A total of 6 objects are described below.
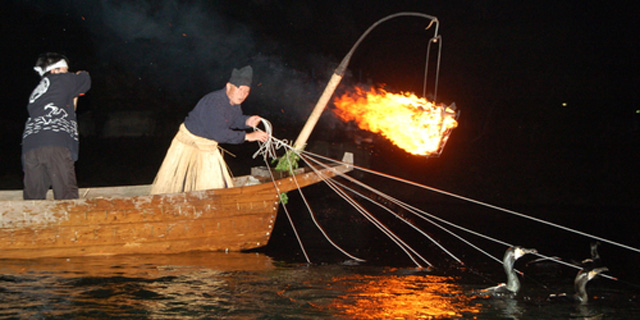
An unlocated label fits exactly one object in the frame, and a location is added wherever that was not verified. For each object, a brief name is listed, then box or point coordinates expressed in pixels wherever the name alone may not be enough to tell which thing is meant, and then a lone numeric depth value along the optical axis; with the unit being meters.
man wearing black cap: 6.21
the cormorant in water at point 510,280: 5.17
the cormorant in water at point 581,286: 5.12
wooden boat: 5.43
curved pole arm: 6.46
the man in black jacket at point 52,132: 5.57
